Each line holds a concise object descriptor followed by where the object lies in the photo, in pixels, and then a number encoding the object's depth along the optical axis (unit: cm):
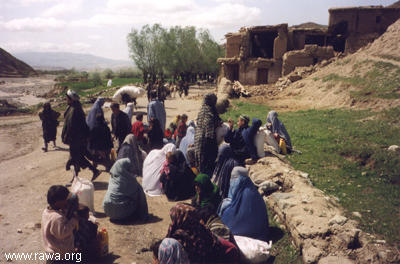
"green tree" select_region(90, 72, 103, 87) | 4512
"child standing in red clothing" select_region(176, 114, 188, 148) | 738
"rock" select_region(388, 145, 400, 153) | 613
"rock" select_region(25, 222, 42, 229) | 432
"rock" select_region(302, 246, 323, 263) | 335
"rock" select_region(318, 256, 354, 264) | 315
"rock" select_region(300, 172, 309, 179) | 542
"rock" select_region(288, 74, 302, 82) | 1974
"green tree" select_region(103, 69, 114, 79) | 5682
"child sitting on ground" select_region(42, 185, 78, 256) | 297
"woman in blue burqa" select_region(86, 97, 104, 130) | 691
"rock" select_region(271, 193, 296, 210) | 441
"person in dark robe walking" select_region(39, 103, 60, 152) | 815
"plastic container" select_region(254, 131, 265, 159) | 618
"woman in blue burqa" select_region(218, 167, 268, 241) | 398
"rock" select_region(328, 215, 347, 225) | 365
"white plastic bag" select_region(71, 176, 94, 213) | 440
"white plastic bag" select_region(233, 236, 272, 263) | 356
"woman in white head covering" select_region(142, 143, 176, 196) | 579
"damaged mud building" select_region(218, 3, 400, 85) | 2091
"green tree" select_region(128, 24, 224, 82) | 3925
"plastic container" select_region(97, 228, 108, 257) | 353
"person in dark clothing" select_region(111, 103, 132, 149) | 667
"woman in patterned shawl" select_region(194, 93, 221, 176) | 535
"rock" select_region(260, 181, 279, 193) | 524
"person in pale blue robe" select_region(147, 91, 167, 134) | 785
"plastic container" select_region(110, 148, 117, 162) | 697
